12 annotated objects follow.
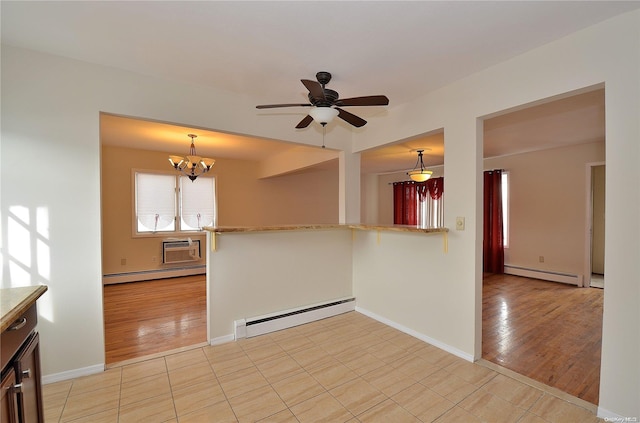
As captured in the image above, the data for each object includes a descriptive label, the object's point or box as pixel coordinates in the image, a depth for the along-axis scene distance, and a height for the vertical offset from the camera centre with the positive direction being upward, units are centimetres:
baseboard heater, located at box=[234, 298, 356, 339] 300 -126
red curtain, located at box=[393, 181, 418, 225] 751 +10
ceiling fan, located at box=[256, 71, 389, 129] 215 +82
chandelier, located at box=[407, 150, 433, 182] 520 +60
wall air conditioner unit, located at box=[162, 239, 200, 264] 558 -85
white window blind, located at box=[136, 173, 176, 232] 550 +13
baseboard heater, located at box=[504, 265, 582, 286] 502 -130
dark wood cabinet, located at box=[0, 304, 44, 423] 105 -67
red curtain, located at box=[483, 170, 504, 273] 588 -37
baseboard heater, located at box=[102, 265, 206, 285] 518 -128
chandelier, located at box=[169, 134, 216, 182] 425 +71
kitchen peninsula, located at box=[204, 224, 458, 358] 288 -74
